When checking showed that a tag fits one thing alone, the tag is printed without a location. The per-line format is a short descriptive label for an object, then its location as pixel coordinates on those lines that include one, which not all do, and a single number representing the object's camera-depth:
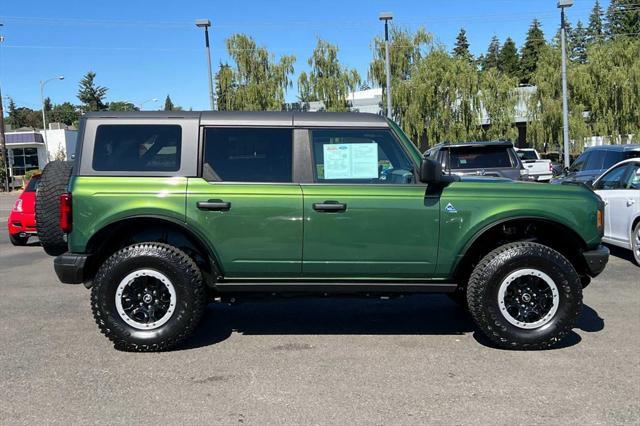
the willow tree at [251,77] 36.59
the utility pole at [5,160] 35.34
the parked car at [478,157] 11.04
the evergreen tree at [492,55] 114.69
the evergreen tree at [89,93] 130.50
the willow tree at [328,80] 36.78
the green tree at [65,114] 142.88
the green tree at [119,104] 131.15
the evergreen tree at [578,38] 103.44
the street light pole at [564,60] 20.53
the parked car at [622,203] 8.29
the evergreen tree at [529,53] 98.19
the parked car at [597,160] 12.26
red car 10.87
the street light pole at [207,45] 21.83
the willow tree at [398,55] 34.69
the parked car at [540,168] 22.28
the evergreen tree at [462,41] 115.81
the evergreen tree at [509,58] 104.12
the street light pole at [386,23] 23.39
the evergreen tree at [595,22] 110.21
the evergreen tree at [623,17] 91.94
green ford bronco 4.78
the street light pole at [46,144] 51.69
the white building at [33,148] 51.28
